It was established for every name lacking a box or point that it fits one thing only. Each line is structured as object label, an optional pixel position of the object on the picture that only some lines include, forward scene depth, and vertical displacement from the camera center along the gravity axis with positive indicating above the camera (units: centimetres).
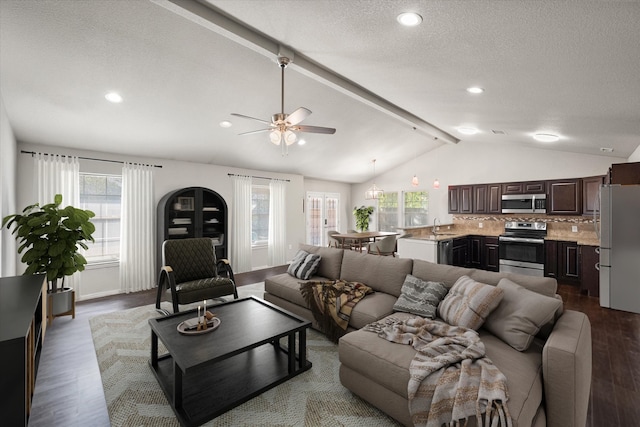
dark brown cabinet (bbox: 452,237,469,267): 634 -85
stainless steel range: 575 -69
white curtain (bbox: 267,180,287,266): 720 -26
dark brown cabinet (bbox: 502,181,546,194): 612 +55
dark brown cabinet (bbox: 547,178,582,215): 566 +33
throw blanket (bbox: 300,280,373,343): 295 -92
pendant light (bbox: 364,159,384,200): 768 +52
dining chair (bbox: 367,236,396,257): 636 -73
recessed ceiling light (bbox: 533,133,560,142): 452 +122
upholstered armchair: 362 -85
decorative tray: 238 -95
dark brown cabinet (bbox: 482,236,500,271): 641 -90
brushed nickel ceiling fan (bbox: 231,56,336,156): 298 +90
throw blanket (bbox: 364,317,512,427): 148 -92
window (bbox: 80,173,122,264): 483 +4
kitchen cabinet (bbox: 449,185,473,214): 707 +35
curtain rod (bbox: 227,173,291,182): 644 +83
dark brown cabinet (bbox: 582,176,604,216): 536 +40
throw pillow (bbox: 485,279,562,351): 198 -71
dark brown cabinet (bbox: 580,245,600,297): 473 -94
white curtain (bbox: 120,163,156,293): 500 -30
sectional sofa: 161 -92
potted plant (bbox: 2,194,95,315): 330 -32
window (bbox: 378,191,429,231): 843 +12
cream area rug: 199 -139
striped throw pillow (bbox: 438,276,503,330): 219 -70
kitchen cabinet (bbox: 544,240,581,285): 534 -88
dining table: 663 -54
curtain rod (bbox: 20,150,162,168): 419 +85
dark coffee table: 205 -130
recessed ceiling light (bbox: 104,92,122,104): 345 +137
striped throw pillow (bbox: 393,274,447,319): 256 -76
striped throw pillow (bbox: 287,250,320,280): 389 -72
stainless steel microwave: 606 +22
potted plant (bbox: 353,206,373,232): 909 -12
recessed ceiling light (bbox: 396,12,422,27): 186 +126
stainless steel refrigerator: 375 -41
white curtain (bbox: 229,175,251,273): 642 -27
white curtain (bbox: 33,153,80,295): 425 +47
